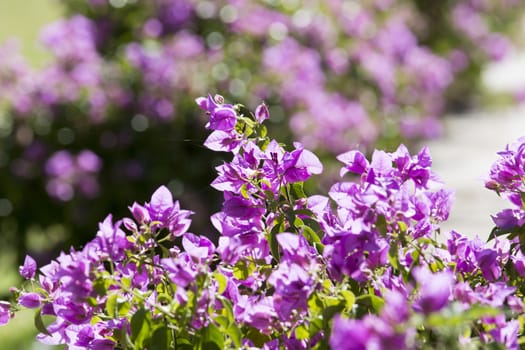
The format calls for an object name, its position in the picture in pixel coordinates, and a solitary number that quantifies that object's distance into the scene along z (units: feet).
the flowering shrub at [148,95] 14.56
